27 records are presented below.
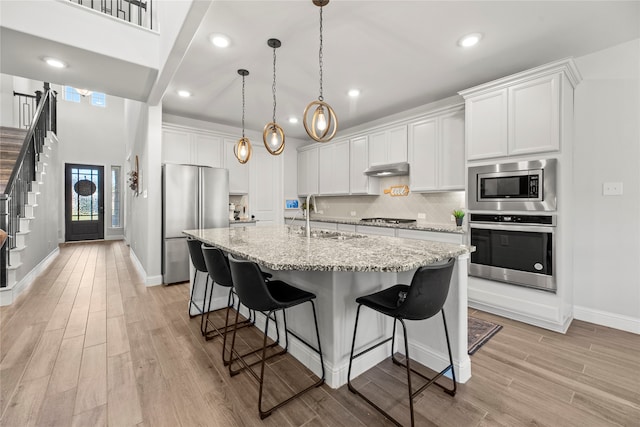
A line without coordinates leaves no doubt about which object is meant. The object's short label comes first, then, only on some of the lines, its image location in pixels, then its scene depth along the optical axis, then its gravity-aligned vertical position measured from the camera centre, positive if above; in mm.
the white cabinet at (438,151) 3691 +844
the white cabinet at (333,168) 5258 +861
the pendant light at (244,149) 3453 +783
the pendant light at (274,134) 2883 +811
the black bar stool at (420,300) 1451 -479
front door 8289 +330
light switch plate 2702 +234
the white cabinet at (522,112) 2658 +1018
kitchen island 1610 -521
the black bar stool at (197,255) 2553 -381
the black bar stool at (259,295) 1596 -488
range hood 4285 +677
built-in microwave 2707 +274
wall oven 2723 -363
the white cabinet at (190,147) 4664 +1117
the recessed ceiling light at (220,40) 2594 +1601
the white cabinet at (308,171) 5898 +898
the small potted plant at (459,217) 3488 -47
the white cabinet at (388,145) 4323 +1066
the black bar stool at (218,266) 2125 -401
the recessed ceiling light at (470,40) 2568 +1591
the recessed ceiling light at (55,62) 2812 +1510
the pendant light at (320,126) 2283 +714
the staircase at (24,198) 3393 +207
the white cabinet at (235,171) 5223 +791
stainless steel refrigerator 4160 +91
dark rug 2396 -1091
